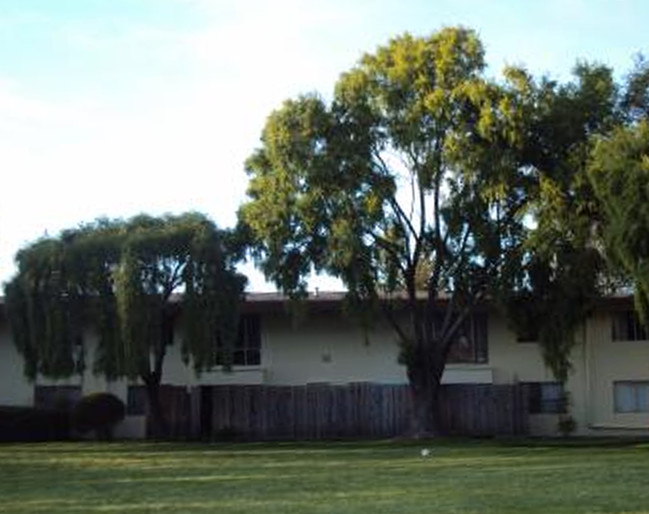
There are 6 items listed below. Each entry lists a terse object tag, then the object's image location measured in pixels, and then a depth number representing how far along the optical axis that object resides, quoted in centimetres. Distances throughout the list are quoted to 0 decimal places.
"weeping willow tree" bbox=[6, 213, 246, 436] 4169
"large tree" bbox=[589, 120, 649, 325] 3325
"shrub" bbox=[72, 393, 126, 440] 4659
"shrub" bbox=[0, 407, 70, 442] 4603
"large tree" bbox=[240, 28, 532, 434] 4062
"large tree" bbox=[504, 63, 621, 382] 3872
